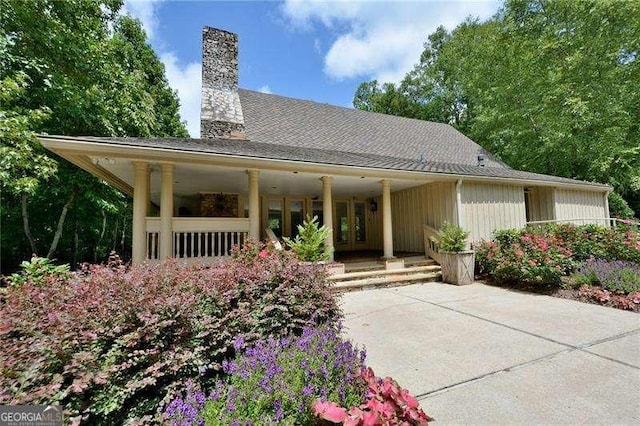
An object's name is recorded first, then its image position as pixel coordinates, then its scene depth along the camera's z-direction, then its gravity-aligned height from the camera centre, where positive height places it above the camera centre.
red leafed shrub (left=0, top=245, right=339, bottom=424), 1.87 -0.80
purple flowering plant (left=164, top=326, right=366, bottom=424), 1.88 -1.16
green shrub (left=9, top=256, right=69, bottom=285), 4.21 -0.54
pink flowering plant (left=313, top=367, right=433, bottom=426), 1.91 -1.32
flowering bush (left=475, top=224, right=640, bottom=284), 6.90 -0.78
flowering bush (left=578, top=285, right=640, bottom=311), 5.37 -1.57
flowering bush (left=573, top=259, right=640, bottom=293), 5.83 -1.23
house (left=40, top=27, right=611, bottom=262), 6.24 +1.51
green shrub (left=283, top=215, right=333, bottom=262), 6.68 -0.38
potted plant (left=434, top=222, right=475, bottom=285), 7.99 -0.96
